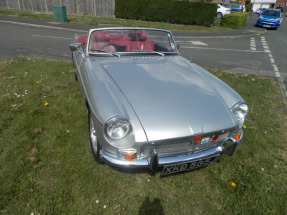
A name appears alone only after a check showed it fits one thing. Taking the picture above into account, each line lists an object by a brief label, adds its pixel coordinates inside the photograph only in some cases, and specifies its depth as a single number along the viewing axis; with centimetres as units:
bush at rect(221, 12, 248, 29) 1591
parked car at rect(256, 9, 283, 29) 1616
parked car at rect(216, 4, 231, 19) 2135
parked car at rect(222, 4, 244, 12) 2602
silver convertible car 186
